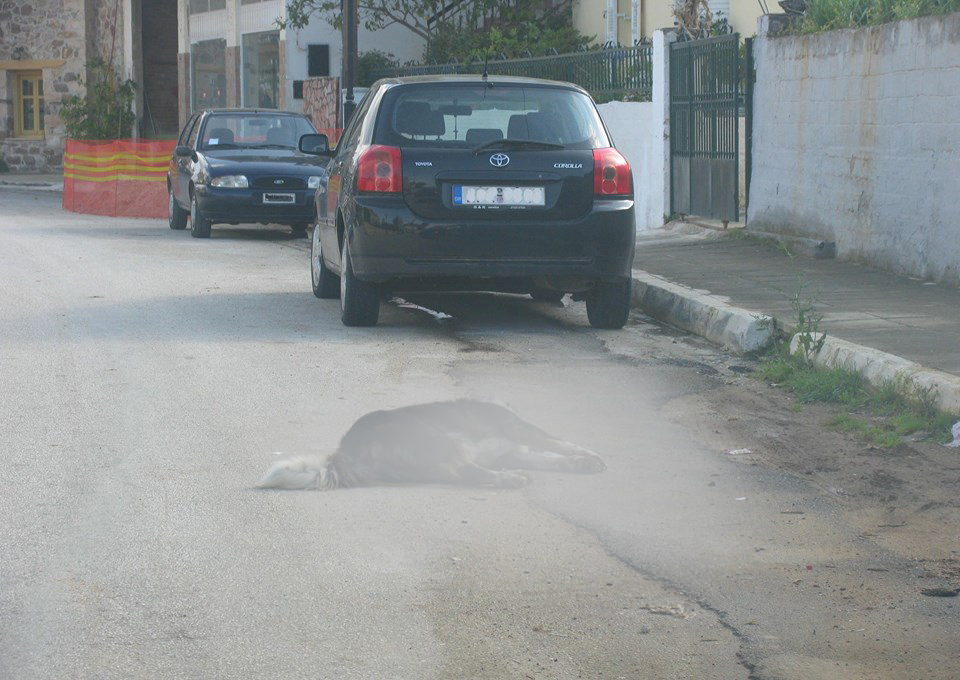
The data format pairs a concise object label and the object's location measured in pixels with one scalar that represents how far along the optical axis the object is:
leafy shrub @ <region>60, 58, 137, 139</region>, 38.59
